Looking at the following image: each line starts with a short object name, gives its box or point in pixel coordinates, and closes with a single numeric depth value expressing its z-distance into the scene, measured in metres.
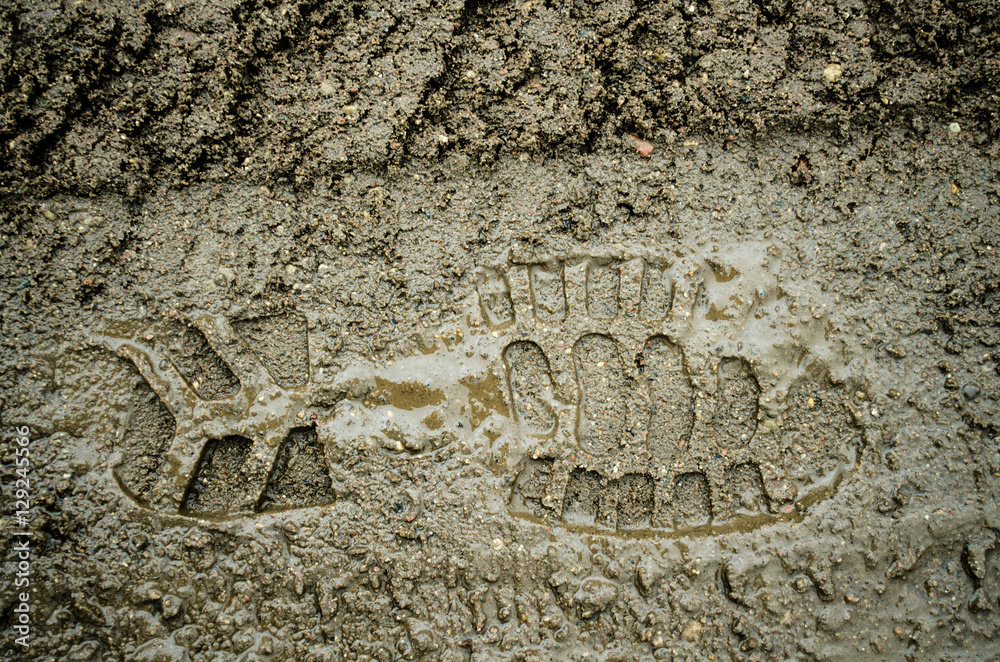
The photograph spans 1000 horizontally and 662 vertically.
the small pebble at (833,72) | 0.46
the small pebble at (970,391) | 0.46
